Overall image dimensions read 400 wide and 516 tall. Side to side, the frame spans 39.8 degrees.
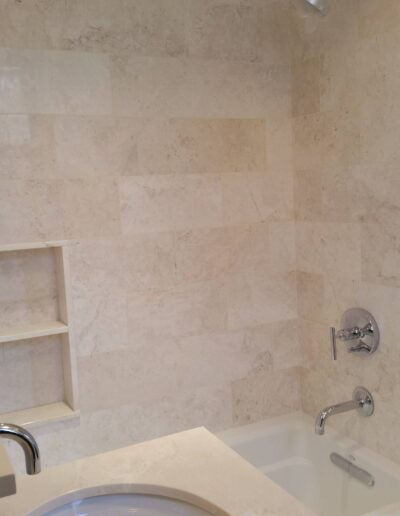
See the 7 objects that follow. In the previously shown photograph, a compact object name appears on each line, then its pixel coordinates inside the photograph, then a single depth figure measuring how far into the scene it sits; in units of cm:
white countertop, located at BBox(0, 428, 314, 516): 110
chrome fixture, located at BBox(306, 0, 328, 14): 208
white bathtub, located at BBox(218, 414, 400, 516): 203
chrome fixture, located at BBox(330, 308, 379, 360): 204
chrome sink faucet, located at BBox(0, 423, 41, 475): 89
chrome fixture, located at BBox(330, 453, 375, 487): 203
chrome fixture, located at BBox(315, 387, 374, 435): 203
